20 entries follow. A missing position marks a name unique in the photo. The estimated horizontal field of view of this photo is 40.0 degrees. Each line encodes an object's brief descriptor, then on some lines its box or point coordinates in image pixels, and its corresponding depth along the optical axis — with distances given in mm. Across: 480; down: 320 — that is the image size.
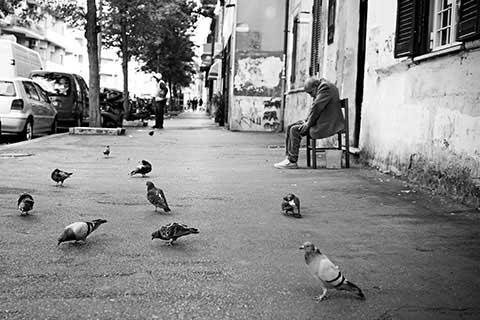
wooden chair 9763
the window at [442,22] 7344
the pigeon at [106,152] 11593
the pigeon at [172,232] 4680
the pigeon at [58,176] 7625
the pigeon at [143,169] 8672
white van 20172
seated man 9430
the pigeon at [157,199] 6070
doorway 11031
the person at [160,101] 23328
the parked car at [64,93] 20188
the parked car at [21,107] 15453
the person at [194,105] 91481
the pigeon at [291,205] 6031
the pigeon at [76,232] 4688
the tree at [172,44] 27656
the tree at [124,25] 24572
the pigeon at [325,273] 3486
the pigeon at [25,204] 5777
